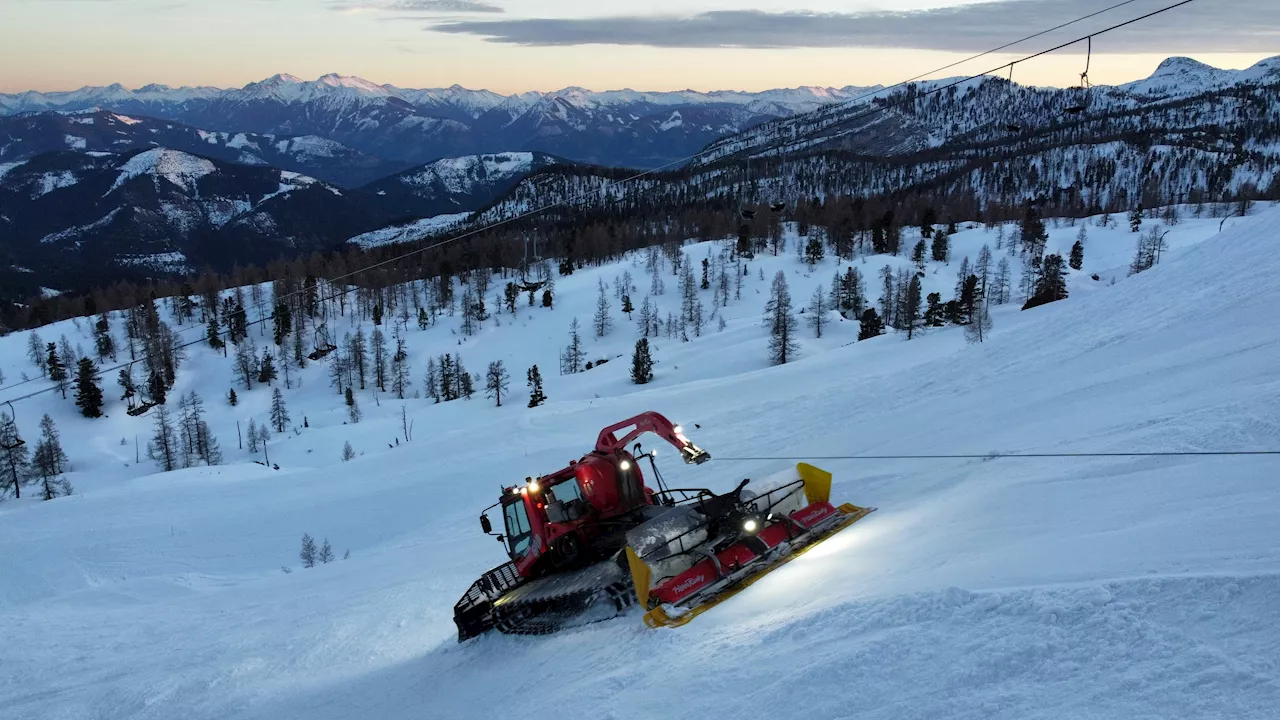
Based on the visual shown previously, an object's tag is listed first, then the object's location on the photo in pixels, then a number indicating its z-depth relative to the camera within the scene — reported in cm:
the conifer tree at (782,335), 6850
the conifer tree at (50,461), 5781
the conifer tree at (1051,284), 6372
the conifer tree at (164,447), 6894
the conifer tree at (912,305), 7303
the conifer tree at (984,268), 9302
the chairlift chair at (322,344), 10300
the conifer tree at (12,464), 5934
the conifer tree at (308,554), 2661
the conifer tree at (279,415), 8181
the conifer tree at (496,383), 7019
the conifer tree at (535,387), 6457
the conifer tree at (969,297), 6631
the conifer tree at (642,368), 6650
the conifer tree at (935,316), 7262
